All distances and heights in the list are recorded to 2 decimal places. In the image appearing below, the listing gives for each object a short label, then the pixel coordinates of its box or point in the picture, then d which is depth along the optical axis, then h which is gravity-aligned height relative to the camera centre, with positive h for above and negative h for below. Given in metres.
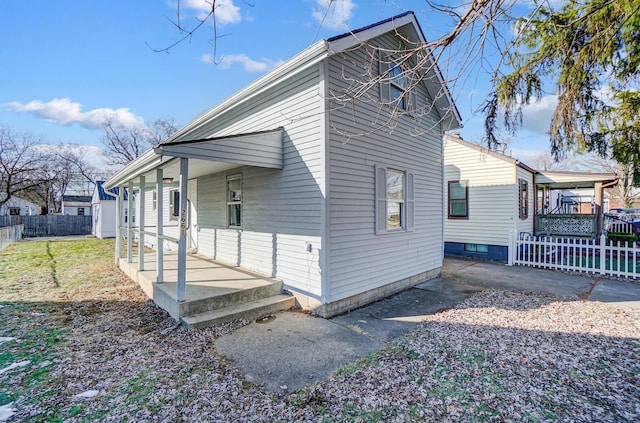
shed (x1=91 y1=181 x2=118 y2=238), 19.69 -0.33
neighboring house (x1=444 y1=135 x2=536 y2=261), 10.84 +0.48
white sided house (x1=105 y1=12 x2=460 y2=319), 5.16 +0.70
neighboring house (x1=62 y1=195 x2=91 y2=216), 32.00 +0.53
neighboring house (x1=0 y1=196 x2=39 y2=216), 32.32 +0.27
